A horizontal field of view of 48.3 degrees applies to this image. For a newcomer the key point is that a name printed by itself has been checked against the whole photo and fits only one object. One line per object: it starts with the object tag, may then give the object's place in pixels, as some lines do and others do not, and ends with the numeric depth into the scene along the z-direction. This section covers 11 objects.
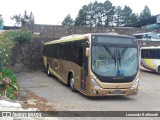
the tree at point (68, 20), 52.31
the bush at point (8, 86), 6.29
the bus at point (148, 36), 19.11
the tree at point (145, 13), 55.21
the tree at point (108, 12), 48.76
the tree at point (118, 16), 49.45
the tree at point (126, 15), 49.64
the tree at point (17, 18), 26.97
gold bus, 7.12
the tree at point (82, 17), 46.93
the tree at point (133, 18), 49.45
